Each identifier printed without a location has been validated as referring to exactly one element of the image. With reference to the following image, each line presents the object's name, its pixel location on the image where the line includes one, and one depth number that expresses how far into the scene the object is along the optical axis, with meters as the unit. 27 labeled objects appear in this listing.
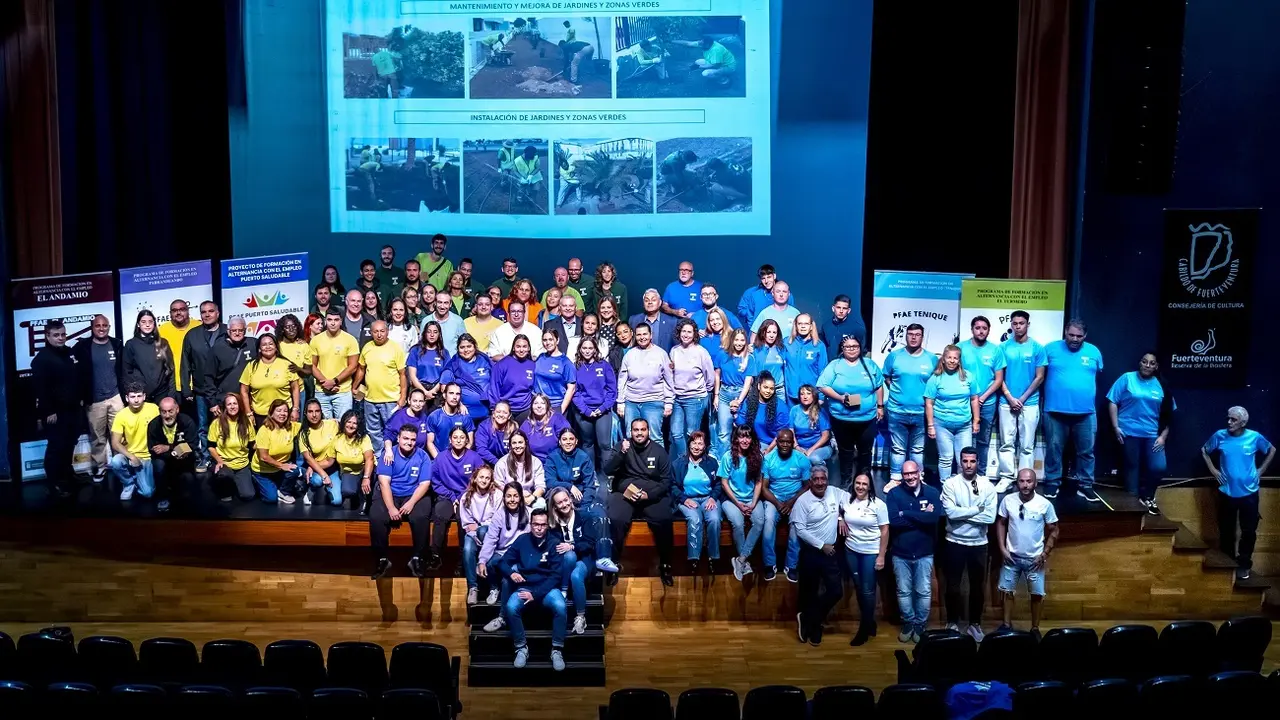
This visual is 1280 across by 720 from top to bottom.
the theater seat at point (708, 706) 7.10
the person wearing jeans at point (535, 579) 8.82
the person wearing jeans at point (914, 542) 9.31
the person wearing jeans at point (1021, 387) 10.53
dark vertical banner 11.17
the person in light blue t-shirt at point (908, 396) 10.32
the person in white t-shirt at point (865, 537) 9.30
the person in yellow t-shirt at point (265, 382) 10.40
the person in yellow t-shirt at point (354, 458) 9.97
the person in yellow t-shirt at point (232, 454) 10.19
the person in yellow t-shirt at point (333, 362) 10.59
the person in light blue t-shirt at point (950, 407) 10.24
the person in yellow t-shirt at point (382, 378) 10.45
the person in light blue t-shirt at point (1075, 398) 10.53
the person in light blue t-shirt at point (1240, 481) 10.44
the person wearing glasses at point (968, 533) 9.30
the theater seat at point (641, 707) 7.08
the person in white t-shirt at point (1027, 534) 9.34
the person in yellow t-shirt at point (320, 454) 10.03
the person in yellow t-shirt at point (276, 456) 10.05
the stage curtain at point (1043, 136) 11.55
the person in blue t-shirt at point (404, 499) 9.53
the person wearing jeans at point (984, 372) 10.51
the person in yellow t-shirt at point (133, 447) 10.25
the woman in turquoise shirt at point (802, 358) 10.53
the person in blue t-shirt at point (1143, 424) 10.77
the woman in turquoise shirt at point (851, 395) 10.18
